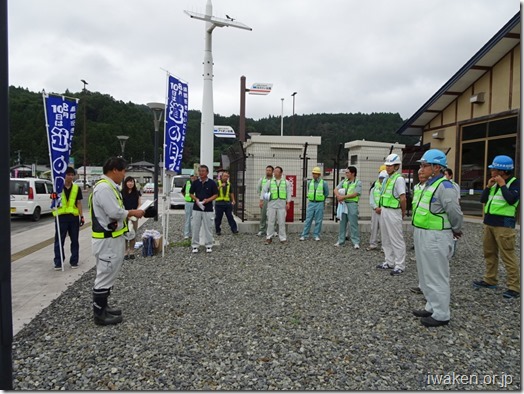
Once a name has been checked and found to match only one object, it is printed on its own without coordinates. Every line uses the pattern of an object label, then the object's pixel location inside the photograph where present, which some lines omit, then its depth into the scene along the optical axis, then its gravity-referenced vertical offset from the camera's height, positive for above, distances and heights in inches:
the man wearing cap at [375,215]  296.2 -30.9
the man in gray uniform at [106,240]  148.0 -27.5
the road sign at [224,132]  795.4 +102.3
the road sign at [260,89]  688.4 +175.2
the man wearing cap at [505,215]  184.1 -18.1
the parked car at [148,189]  1404.8 -53.1
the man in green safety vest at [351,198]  313.1 -17.6
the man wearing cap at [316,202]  333.7 -22.9
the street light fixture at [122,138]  785.2 +84.2
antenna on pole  347.6 +73.9
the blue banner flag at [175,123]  309.7 +47.3
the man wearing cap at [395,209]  232.1 -19.9
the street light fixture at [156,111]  419.8 +79.2
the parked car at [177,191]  745.0 -32.4
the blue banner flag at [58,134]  241.4 +28.4
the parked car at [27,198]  529.7 -36.5
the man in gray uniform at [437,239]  147.7 -24.9
